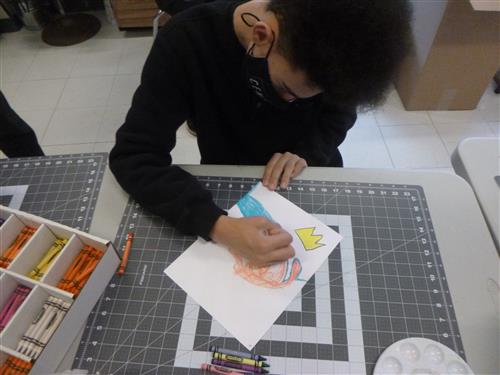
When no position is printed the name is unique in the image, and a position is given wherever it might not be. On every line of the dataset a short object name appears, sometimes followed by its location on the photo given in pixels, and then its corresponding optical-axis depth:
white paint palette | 0.55
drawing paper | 0.61
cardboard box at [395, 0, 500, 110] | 1.65
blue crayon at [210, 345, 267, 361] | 0.56
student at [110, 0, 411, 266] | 0.47
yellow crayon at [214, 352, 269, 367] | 0.55
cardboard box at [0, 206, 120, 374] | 0.53
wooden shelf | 2.43
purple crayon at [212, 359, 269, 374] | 0.55
